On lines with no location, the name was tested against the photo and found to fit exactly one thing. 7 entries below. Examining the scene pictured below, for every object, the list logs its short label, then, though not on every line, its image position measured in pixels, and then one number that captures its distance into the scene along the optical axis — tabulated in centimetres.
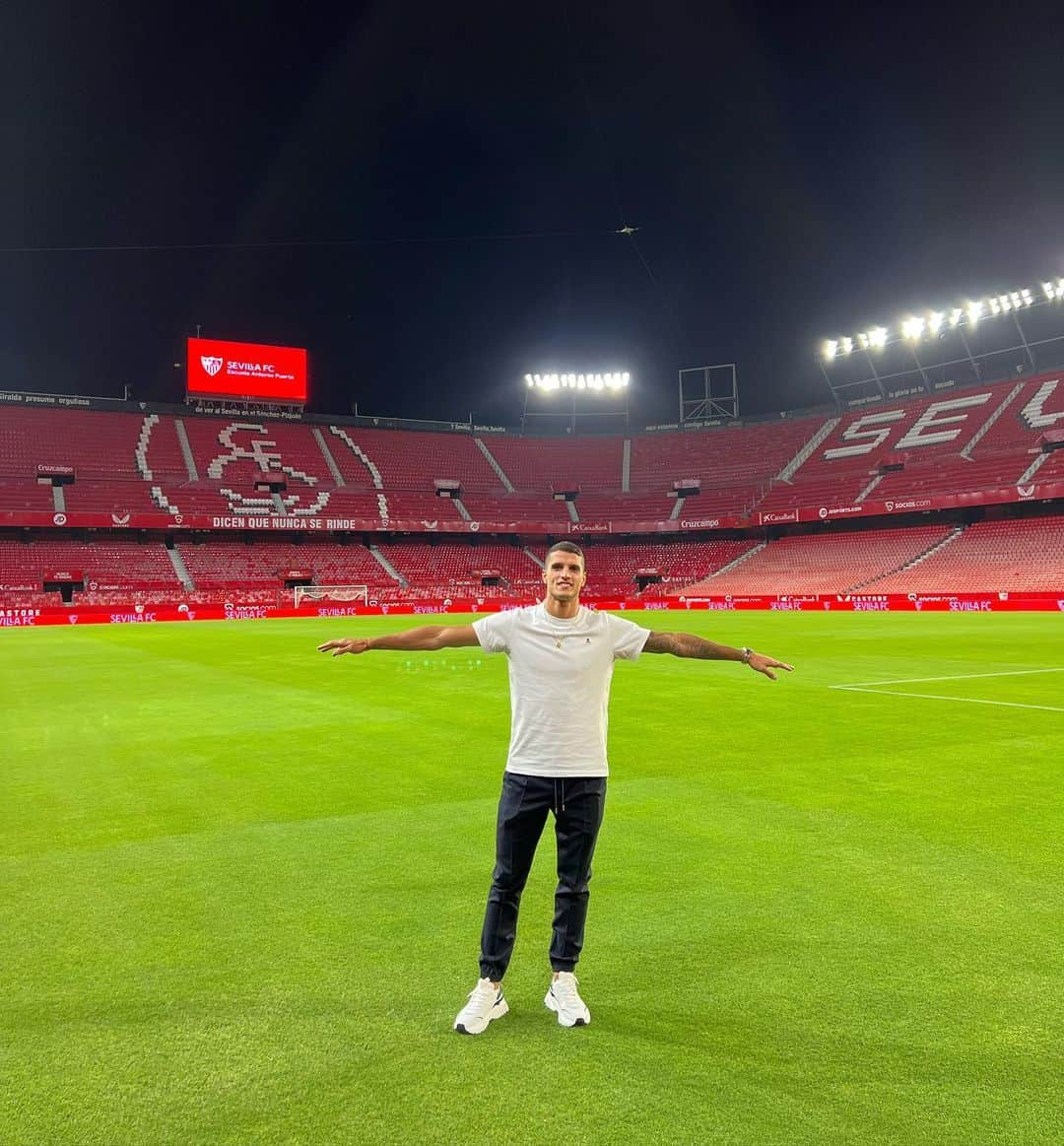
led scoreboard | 6806
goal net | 5600
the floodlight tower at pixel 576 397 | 8162
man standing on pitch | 394
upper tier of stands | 6109
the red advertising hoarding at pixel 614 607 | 4594
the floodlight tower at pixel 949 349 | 6091
